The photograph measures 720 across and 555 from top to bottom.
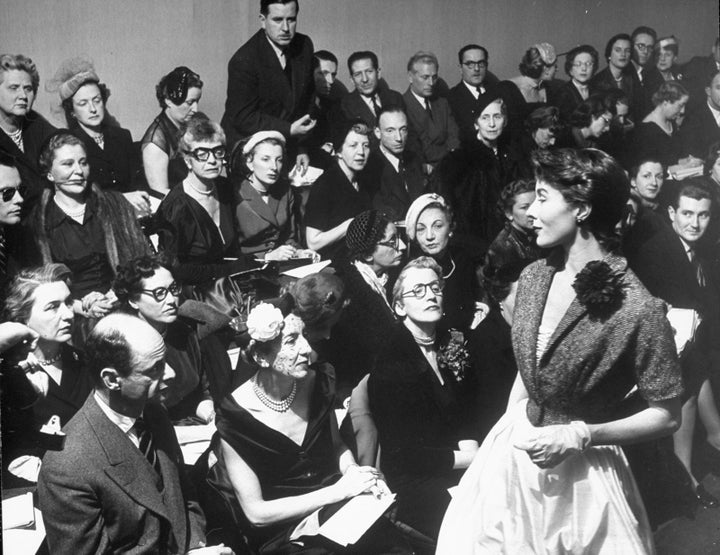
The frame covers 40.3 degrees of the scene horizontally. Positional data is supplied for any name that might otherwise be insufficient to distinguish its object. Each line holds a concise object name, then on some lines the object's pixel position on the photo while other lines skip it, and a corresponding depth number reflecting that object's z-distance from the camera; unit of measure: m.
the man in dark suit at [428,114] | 4.01
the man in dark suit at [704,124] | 4.13
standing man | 3.61
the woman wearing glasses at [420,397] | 3.44
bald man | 2.87
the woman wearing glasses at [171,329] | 3.26
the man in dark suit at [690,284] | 3.60
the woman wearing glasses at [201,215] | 3.46
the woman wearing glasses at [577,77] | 4.04
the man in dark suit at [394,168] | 3.97
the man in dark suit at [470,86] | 3.93
